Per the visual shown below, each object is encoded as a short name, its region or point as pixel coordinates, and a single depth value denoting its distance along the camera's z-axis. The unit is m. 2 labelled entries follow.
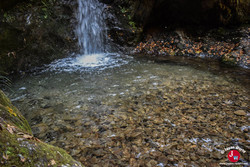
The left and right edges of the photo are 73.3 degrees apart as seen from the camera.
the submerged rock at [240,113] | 3.38
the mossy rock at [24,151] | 1.14
